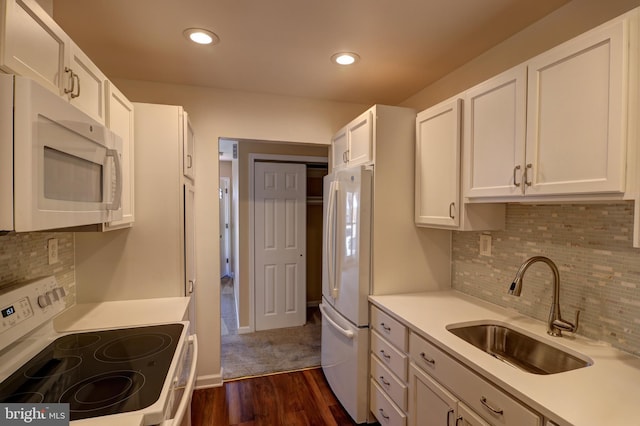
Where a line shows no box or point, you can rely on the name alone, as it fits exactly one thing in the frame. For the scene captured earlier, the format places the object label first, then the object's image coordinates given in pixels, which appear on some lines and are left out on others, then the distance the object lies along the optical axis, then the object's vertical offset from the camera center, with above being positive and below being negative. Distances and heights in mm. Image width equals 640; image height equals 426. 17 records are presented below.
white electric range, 923 -593
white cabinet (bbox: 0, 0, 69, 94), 842 +502
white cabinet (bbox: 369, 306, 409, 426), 1707 -954
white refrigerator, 2061 -514
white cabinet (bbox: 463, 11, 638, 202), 1040 +358
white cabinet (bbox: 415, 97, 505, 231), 1779 +196
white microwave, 746 +127
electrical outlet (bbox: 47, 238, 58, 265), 1608 -232
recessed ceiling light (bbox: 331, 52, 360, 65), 1985 +991
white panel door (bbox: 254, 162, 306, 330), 3680 -445
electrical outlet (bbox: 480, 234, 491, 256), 1968 -220
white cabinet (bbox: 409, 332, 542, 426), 1072 -745
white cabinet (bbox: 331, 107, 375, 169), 2121 +507
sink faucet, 1423 -395
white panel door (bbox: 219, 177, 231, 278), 5973 -370
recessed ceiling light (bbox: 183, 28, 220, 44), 1734 +985
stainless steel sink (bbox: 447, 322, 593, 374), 1363 -677
